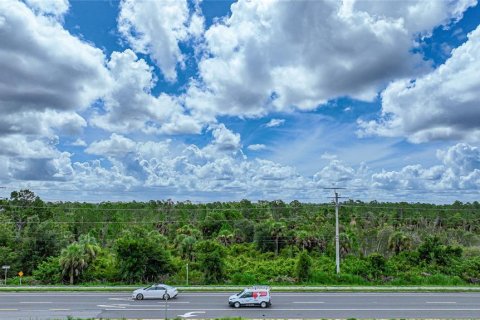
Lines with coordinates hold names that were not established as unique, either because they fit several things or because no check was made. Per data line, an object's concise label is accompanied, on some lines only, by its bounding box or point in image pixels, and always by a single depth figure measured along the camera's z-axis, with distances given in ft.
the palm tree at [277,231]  221.87
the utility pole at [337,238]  123.85
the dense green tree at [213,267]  124.06
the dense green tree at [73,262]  126.82
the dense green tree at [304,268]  125.31
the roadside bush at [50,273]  129.49
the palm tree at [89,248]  132.77
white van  89.20
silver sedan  99.40
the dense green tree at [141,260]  125.49
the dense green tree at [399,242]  200.34
